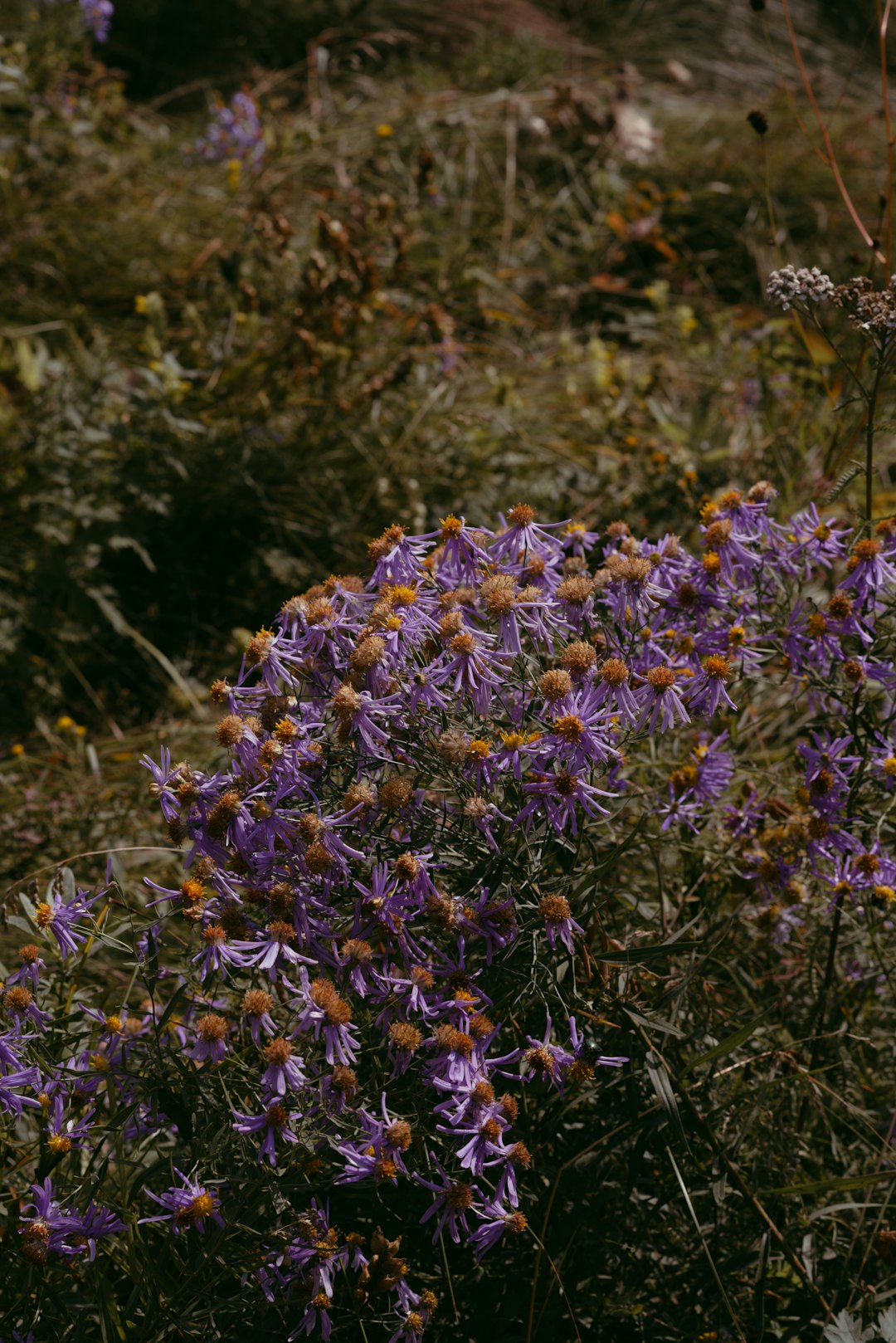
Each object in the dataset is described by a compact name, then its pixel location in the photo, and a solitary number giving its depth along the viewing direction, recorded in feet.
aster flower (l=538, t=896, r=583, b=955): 3.12
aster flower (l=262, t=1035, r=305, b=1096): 3.05
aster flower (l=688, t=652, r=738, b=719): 3.40
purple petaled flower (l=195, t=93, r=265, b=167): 7.16
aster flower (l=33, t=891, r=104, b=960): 3.27
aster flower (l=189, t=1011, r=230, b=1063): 3.11
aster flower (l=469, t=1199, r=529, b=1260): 3.09
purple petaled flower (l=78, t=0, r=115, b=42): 7.15
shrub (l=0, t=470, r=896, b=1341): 3.11
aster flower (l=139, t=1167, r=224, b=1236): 3.07
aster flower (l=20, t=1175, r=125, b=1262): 3.13
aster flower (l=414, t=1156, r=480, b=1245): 3.10
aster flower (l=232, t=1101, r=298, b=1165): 3.04
